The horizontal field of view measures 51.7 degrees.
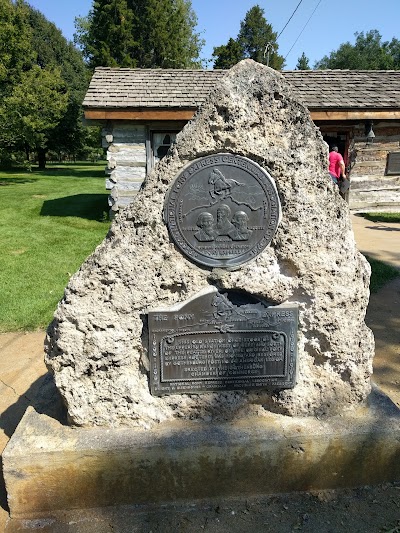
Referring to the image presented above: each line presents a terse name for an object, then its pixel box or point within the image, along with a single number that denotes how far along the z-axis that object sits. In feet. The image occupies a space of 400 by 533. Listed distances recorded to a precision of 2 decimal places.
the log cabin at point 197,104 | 32.89
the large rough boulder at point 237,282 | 7.82
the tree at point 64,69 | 101.45
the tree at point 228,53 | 122.01
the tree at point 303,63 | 212.68
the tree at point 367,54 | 172.39
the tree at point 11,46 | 59.36
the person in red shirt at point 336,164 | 33.06
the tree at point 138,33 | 89.45
